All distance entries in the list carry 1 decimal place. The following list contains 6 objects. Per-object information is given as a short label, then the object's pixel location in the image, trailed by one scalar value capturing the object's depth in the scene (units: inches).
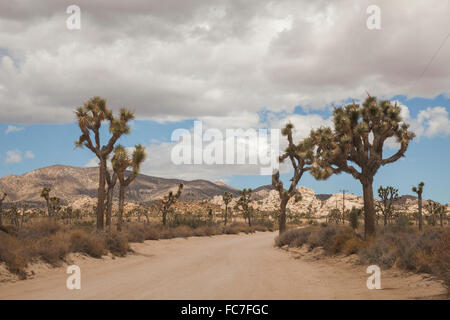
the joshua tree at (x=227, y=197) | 2726.4
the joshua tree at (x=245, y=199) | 2678.6
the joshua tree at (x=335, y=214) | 3104.1
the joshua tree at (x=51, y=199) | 2089.1
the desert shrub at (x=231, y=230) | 2207.2
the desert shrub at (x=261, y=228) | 2716.5
